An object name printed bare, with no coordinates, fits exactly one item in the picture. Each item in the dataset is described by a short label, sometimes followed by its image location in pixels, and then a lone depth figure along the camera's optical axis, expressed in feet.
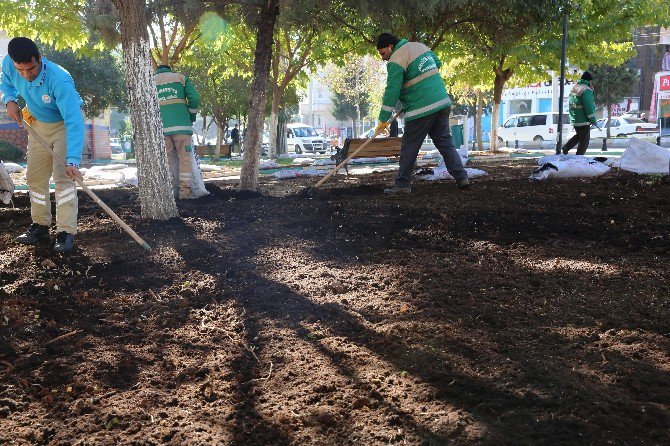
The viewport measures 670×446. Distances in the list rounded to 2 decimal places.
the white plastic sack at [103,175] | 42.64
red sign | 101.91
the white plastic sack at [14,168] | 52.36
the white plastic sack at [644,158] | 29.04
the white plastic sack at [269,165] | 56.22
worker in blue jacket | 15.25
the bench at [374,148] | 35.17
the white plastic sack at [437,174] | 30.12
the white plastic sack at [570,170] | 28.58
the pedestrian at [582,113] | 36.22
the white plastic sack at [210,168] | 54.34
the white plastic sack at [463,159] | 35.39
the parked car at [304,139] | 122.21
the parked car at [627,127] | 99.96
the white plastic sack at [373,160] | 45.71
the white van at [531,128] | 108.99
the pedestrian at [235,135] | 105.86
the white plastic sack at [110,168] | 52.41
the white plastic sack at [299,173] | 38.99
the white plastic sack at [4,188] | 23.86
